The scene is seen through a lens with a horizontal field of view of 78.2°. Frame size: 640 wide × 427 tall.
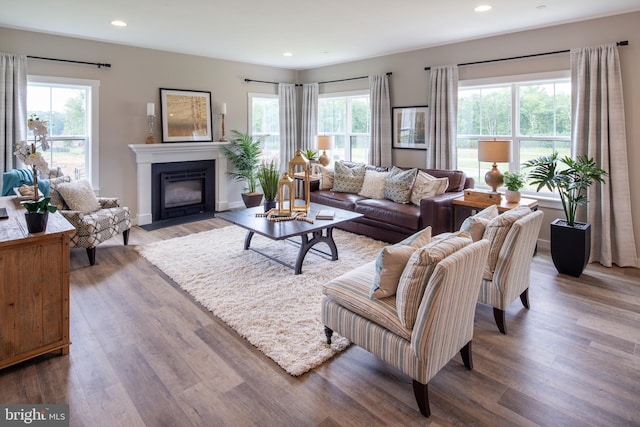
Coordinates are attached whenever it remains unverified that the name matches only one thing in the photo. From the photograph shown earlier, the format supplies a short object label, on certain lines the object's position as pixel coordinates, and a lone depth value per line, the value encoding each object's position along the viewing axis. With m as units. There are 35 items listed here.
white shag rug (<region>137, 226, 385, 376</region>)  2.65
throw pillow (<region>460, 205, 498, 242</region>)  2.80
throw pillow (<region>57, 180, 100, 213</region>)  4.32
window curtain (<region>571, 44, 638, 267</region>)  4.09
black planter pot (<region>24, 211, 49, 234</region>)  2.34
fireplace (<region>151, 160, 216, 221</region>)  6.12
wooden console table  2.25
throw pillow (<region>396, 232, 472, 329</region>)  1.95
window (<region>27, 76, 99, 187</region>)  5.08
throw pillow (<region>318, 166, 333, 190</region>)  6.28
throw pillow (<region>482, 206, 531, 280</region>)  2.72
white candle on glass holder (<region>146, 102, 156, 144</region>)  5.75
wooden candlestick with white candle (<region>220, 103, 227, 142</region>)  6.61
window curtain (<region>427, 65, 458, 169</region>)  5.36
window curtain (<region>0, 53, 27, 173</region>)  4.59
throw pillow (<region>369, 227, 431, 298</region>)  2.18
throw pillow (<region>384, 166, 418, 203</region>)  5.21
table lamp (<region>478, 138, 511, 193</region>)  4.23
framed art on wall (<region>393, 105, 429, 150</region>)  5.84
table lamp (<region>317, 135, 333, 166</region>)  6.83
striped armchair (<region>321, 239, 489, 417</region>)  1.90
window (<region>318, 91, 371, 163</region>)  6.88
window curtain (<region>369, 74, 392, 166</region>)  6.22
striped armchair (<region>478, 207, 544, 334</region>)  2.70
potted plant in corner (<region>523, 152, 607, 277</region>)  3.87
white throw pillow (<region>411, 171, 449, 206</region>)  4.99
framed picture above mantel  6.07
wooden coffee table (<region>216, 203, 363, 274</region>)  3.80
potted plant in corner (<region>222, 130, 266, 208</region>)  6.85
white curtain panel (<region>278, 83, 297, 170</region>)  7.53
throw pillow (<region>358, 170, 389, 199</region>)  5.65
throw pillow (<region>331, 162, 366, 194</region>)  5.97
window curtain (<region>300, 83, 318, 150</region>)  7.50
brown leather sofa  4.62
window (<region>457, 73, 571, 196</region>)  4.65
